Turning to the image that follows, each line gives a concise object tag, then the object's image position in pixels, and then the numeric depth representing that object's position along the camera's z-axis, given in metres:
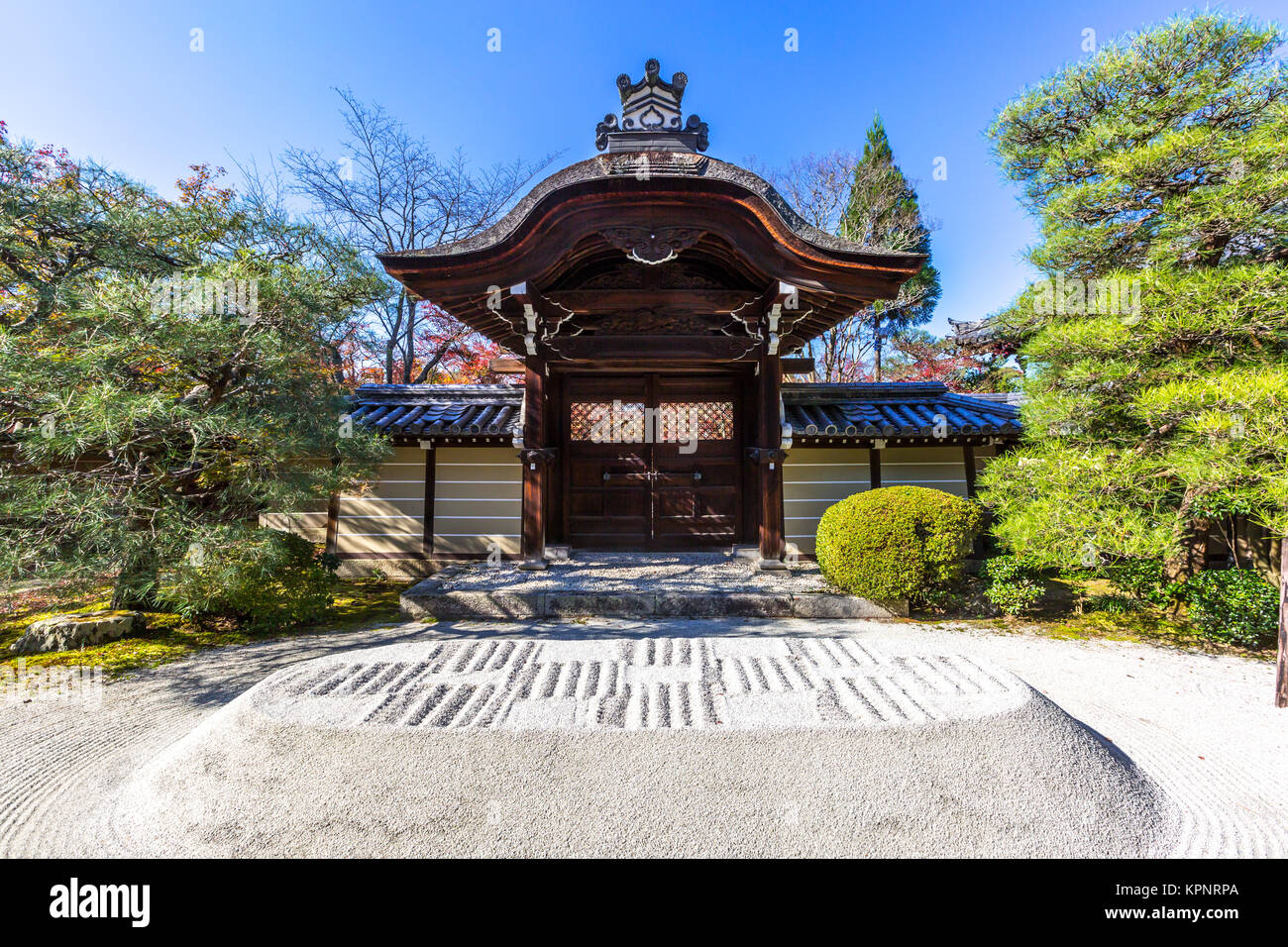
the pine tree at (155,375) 3.79
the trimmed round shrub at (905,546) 5.26
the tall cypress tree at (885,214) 17.58
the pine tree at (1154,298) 3.93
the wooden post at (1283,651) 3.34
